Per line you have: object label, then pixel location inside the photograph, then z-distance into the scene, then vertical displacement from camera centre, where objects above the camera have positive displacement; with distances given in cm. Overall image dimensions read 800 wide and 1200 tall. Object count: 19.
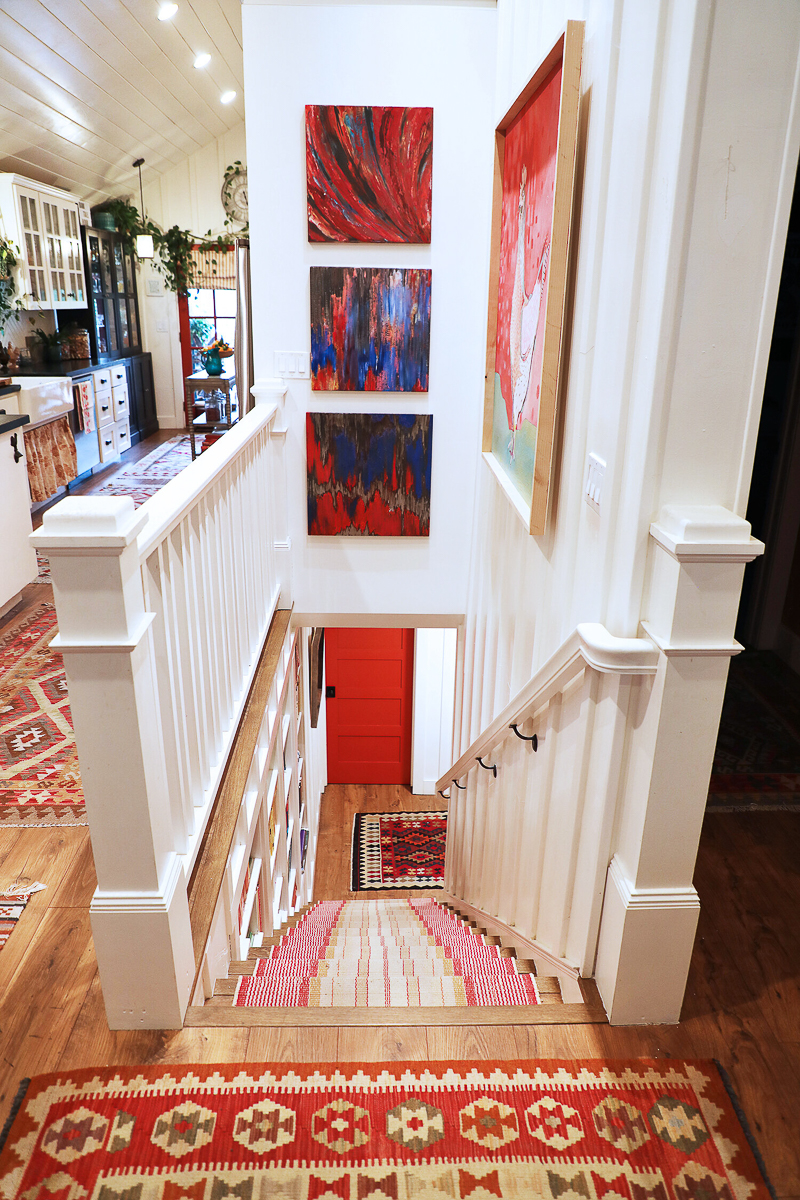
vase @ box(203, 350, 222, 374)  707 -36
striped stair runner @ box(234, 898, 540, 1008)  194 -169
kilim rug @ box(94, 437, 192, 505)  720 -139
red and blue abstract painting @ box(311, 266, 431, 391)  337 -3
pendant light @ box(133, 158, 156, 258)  862 +71
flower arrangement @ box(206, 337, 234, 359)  722 -25
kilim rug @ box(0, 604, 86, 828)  283 -162
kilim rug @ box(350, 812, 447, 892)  580 -370
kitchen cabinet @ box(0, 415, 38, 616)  435 -102
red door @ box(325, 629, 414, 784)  679 -306
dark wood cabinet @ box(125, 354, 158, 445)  907 -85
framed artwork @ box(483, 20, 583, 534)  172 +13
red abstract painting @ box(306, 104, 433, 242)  318 +55
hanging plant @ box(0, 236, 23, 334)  604 +25
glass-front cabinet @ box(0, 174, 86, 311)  627 +59
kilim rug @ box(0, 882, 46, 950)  214 -152
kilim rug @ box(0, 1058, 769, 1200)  140 -138
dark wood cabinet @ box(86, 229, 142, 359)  811 +21
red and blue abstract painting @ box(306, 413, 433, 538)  359 -63
